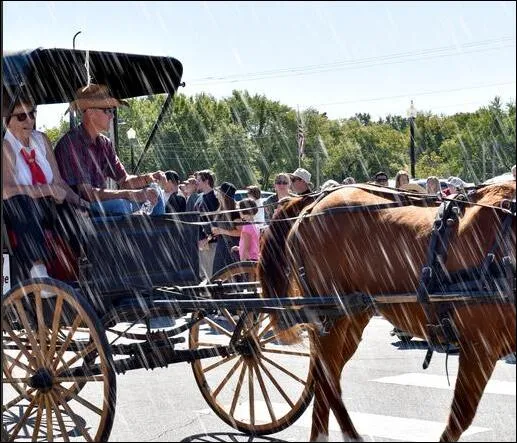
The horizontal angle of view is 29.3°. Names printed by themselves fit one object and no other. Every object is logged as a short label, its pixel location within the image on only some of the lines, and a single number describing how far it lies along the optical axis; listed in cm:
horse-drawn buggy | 553
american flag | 5273
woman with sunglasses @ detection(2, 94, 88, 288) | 682
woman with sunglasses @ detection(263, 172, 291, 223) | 1298
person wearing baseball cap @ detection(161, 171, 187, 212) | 1273
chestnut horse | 543
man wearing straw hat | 704
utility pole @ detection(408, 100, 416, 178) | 4259
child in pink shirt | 1270
